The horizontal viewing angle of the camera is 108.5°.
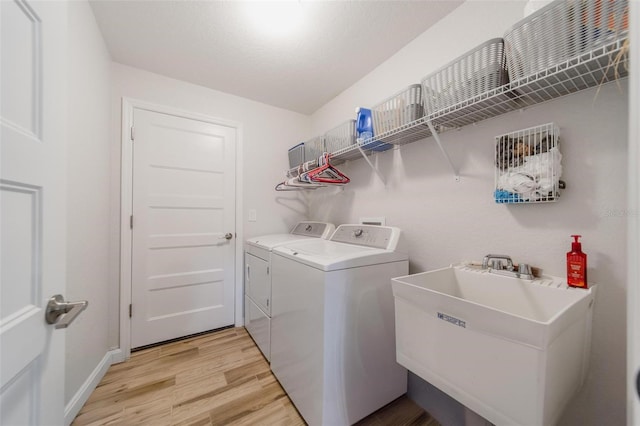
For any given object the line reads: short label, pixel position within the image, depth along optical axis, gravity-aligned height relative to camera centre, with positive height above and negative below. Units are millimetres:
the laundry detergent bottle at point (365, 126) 1635 +631
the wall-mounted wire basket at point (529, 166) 938 +212
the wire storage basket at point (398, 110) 1294 +620
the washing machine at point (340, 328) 1150 -634
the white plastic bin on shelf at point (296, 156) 2410 +621
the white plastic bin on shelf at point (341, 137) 1806 +642
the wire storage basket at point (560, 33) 697 +612
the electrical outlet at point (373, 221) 1778 -60
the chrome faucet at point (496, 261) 1055 -224
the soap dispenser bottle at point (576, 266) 854 -193
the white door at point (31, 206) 447 +11
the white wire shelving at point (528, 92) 753 +500
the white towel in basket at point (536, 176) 931 +162
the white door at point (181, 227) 1967 -138
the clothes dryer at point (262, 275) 1759 -539
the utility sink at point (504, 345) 599 -409
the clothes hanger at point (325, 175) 1818 +316
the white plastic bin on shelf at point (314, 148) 2174 +639
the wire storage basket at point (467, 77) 969 +631
